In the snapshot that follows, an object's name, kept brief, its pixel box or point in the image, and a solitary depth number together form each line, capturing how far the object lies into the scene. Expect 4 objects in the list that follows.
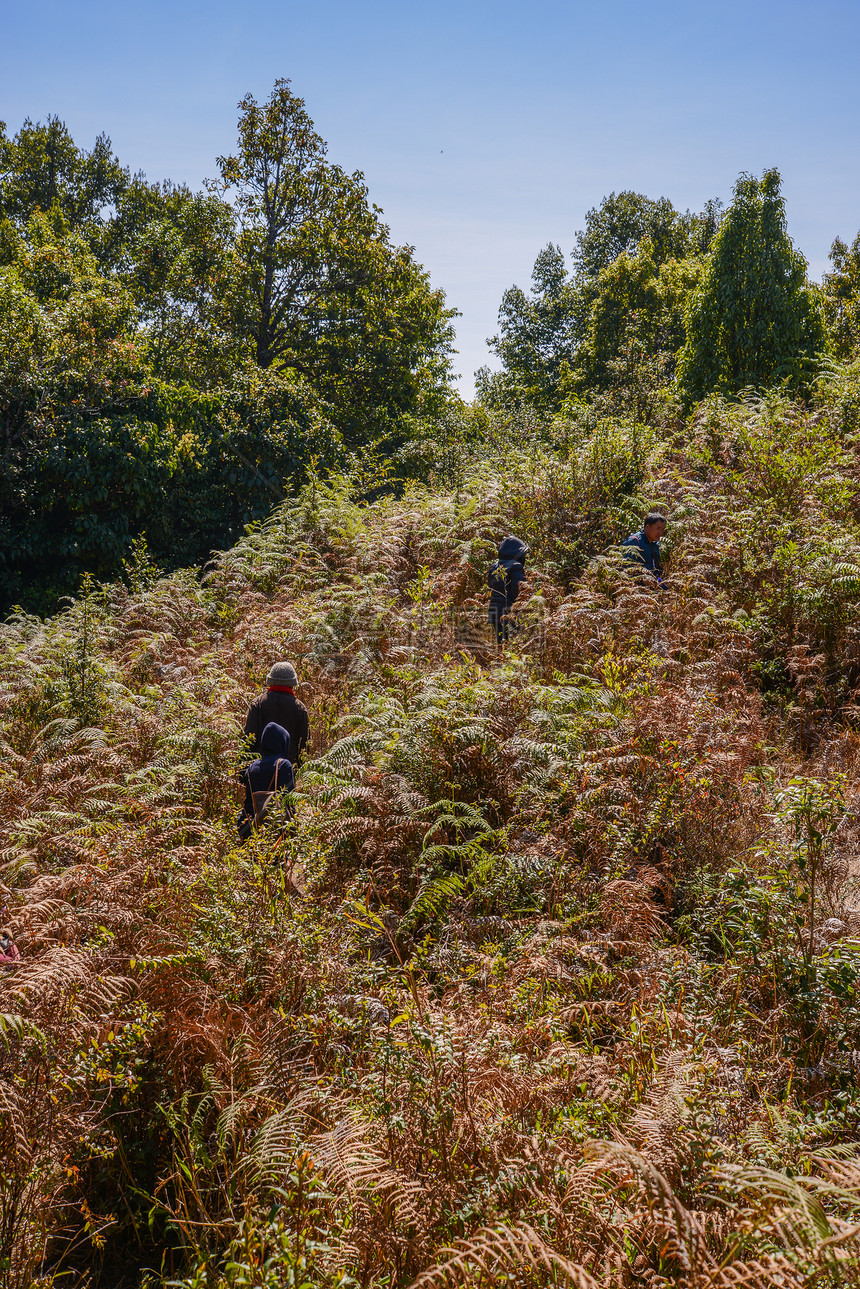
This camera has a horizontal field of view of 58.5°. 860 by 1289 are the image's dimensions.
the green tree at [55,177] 31.62
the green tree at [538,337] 37.69
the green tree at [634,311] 28.64
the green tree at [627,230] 38.12
